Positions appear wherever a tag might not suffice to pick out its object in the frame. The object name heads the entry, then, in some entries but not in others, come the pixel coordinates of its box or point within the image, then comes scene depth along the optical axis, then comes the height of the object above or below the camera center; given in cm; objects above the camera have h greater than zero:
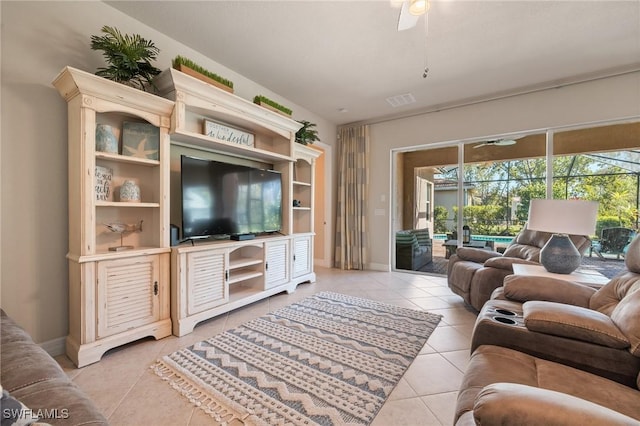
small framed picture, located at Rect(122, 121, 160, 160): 209 +59
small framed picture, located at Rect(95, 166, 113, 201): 199 +21
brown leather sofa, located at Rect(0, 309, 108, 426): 75 -62
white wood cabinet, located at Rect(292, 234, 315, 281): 350 -64
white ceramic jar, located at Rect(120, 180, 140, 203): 204 +15
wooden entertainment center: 178 -18
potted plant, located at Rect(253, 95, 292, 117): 297 +126
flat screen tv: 241 +13
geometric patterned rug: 137 -105
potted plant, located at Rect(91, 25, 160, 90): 187 +115
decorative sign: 264 +85
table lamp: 176 -10
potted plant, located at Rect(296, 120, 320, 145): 362 +107
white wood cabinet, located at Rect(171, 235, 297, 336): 219 -68
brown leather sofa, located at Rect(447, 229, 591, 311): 245 -58
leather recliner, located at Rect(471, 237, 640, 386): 104 -54
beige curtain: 476 +23
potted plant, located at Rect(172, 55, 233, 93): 223 +125
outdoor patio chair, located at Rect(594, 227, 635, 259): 310 -37
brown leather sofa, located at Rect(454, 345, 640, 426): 61 -63
